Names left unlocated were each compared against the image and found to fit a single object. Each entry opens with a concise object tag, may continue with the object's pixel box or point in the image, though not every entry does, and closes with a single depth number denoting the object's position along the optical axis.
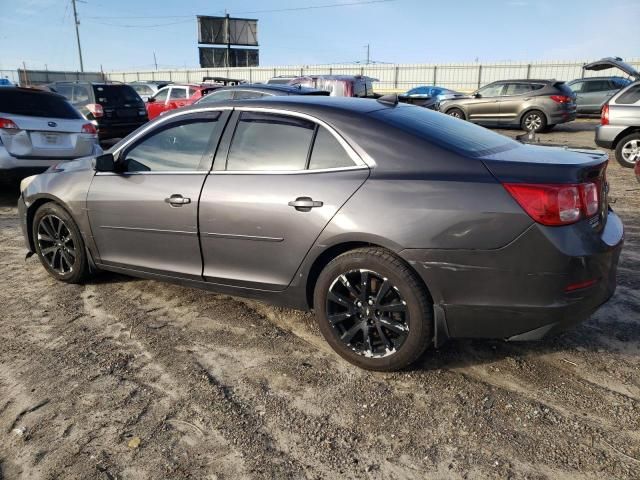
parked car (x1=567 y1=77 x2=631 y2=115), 19.34
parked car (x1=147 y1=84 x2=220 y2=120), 14.80
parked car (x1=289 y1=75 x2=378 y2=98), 15.02
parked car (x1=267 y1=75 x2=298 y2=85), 18.45
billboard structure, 48.84
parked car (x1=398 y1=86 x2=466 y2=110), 17.66
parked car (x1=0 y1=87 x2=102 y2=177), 6.63
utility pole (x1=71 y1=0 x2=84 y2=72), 46.78
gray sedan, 2.53
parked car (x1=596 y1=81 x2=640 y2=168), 9.09
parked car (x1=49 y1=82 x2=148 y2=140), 12.62
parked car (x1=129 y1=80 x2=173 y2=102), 20.95
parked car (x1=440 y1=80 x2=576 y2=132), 14.98
